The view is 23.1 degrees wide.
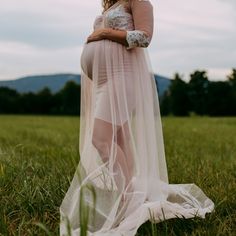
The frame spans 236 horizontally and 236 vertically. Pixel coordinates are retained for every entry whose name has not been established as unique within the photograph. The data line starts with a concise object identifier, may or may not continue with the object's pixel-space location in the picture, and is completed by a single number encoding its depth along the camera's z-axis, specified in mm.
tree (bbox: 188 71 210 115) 67994
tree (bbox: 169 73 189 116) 77750
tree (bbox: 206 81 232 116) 72062
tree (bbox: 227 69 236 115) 71750
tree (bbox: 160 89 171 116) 81688
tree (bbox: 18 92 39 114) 91125
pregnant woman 3973
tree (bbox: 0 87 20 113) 91000
